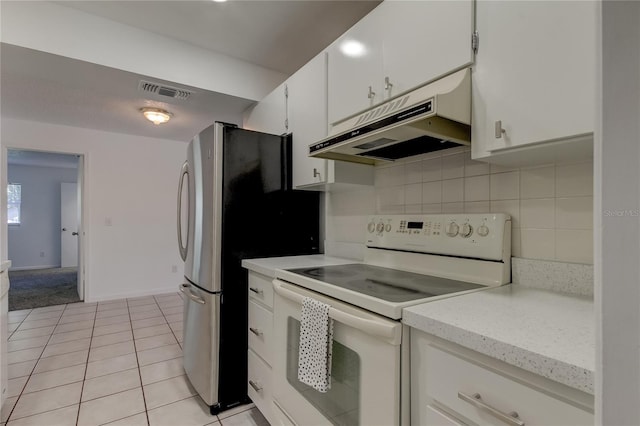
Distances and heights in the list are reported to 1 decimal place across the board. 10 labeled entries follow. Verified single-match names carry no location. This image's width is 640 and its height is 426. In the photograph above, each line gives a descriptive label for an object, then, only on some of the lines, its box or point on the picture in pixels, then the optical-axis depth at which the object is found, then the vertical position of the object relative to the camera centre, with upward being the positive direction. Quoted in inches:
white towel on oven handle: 44.2 -19.1
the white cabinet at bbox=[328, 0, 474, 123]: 46.3 +28.1
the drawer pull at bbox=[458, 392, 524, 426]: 25.8 -16.7
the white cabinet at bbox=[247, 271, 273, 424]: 63.1 -27.4
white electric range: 36.0 -11.3
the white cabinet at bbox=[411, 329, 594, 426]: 23.7 -15.3
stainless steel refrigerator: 71.0 -5.8
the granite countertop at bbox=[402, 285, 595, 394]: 23.2 -10.6
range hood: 43.0 +13.6
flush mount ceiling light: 127.3 +40.2
